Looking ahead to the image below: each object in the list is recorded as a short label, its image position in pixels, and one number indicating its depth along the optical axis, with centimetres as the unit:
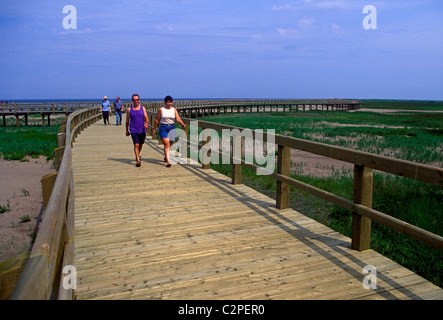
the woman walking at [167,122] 902
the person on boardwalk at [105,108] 2315
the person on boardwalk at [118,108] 2428
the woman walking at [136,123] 921
